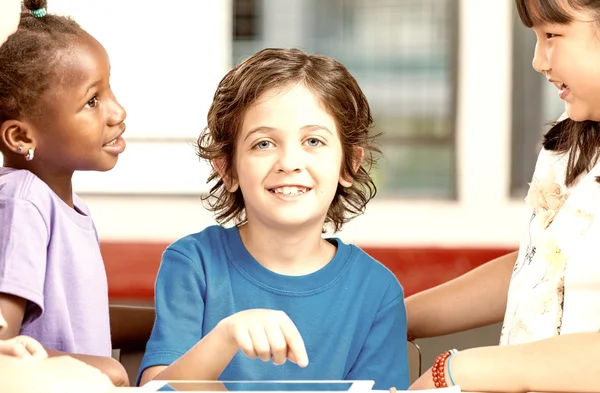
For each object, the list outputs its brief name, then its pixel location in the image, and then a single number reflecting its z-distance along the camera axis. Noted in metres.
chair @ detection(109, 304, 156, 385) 1.81
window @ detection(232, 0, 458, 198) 4.35
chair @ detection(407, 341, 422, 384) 1.80
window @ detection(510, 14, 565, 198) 4.23
